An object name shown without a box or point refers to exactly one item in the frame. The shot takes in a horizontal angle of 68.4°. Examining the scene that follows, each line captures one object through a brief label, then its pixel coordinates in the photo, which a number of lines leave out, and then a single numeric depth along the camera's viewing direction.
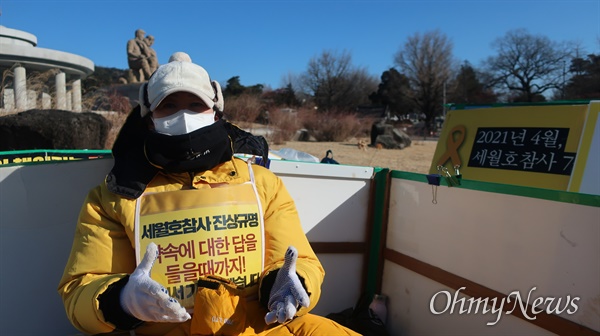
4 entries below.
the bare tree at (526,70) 47.00
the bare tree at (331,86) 48.88
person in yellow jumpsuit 1.67
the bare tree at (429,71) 43.97
